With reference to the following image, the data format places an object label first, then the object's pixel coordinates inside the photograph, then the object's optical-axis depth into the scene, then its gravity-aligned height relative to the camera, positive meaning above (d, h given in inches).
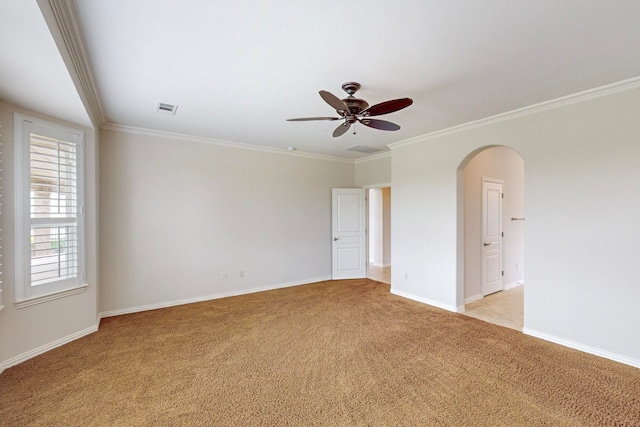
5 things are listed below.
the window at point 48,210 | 109.4 +1.7
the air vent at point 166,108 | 129.0 +49.8
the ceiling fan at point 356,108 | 91.6 +36.9
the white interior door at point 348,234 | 242.1 -17.3
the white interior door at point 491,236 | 190.5 -15.2
